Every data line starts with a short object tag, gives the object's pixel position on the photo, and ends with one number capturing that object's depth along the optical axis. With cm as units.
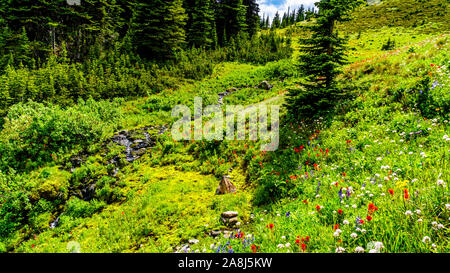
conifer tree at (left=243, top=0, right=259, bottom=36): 4553
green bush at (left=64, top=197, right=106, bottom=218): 900
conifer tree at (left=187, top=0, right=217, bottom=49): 3428
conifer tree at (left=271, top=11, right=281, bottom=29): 9538
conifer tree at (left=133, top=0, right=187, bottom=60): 2888
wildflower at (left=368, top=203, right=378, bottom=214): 296
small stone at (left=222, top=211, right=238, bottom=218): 652
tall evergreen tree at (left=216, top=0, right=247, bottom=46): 4019
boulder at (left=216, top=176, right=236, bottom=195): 832
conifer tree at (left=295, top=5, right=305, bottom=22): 10225
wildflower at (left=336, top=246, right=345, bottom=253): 255
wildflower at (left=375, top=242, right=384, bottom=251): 222
